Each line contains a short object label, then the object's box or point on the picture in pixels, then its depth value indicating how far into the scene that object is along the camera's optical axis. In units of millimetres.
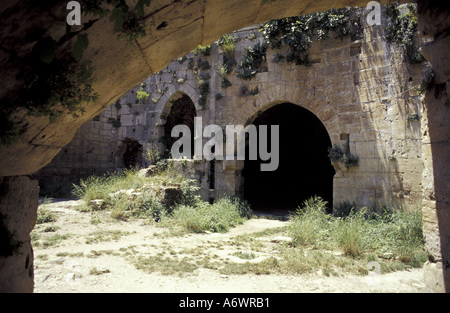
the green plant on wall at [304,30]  7566
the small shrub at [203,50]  9890
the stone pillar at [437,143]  2793
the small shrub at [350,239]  4590
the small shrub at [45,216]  6289
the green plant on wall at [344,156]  7297
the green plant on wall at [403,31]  6578
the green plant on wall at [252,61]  8906
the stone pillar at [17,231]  2012
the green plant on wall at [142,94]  11566
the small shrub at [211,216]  6395
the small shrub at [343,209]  7215
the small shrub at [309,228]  5309
